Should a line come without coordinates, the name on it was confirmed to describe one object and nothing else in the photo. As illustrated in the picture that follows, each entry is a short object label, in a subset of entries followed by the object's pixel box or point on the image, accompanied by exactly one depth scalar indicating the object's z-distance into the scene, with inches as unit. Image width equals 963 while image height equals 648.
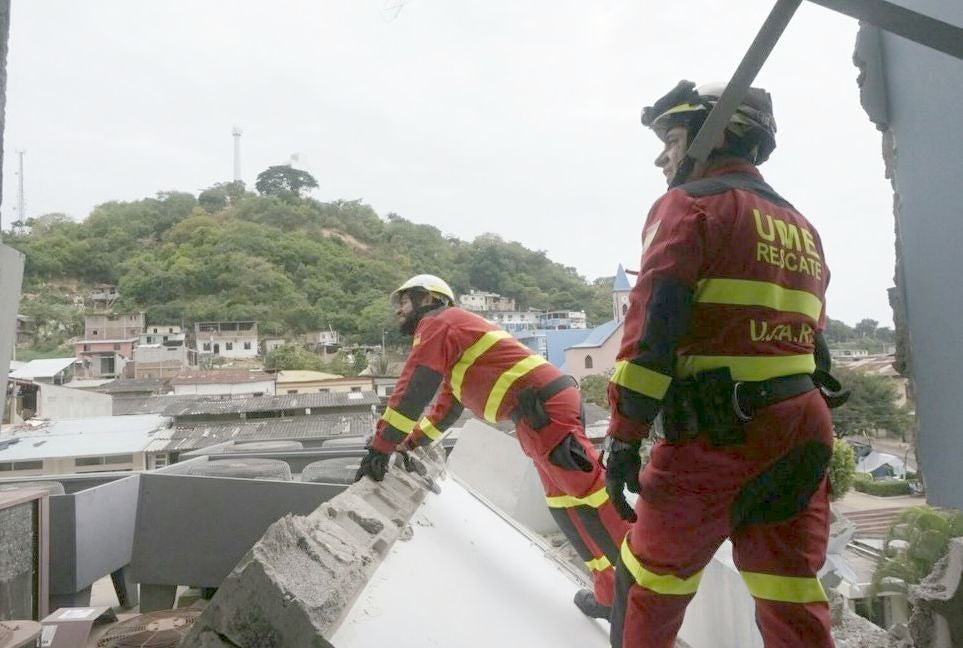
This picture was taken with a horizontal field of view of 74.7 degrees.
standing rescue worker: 49.3
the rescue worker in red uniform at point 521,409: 89.6
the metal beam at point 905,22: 39.8
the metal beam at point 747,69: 40.0
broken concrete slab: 41.1
